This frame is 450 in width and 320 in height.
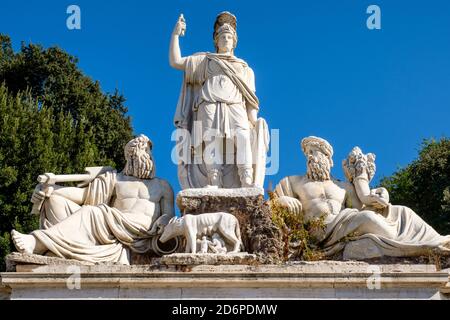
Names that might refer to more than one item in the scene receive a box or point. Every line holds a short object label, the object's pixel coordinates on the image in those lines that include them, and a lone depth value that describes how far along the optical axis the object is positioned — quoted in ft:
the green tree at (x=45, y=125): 72.08
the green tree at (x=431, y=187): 74.13
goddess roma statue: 47.14
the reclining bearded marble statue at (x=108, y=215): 42.98
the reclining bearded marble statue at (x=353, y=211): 43.19
